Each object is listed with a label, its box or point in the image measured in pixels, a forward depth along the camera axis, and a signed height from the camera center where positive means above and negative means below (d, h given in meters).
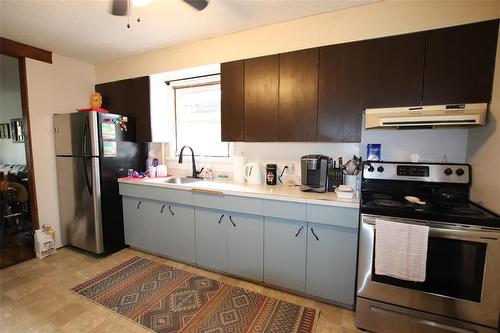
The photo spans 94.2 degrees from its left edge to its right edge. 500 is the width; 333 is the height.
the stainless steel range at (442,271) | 1.34 -0.74
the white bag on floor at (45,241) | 2.64 -1.11
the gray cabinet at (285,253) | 1.91 -0.89
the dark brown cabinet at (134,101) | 2.81 +0.56
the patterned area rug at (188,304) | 1.69 -1.29
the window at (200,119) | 2.91 +0.36
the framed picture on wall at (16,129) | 4.30 +0.29
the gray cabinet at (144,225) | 2.59 -0.92
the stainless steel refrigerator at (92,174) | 2.53 -0.33
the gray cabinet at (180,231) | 2.40 -0.89
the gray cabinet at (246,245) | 2.06 -0.90
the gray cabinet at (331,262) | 1.76 -0.89
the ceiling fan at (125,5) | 1.46 +0.91
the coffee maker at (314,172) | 2.06 -0.22
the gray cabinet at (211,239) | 2.23 -0.90
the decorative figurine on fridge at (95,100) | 2.90 +0.57
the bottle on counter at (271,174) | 2.38 -0.27
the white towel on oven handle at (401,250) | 1.40 -0.62
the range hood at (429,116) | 1.52 +0.23
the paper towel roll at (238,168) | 2.49 -0.22
